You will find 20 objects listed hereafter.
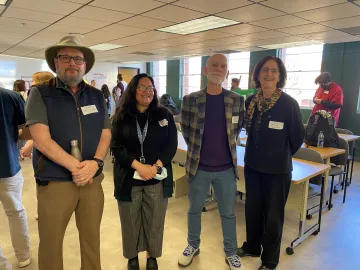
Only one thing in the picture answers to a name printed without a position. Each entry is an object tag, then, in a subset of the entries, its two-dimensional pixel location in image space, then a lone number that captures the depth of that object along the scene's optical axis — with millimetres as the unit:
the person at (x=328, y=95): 4586
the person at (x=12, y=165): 1750
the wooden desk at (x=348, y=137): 3971
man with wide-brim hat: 1404
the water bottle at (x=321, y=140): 3448
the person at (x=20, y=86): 5020
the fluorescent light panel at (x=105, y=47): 6480
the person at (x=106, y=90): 6943
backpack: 3428
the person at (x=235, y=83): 6836
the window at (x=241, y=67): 8242
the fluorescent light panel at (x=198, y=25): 3850
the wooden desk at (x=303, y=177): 2280
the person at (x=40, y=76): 2437
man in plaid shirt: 1943
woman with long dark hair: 1802
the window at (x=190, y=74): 10023
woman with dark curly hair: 1909
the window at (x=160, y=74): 11664
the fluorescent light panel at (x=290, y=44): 5535
